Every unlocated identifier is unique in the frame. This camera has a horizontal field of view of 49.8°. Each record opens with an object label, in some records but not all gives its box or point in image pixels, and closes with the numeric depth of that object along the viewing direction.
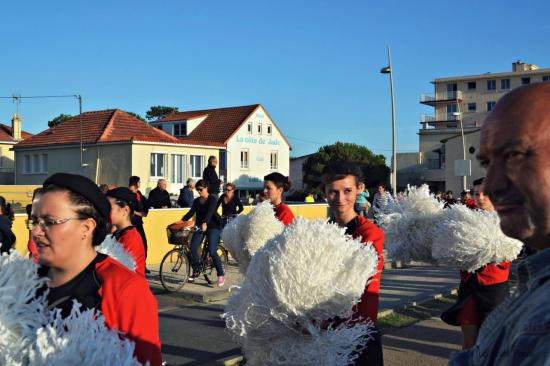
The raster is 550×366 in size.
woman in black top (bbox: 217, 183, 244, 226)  12.66
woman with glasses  2.29
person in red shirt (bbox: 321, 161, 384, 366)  3.01
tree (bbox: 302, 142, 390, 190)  62.44
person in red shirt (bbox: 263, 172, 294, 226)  6.73
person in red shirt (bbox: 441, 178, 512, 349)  5.01
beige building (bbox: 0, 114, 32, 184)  44.06
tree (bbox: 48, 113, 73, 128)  66.75
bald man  1.13
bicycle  10.22
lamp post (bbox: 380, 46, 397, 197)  25.33
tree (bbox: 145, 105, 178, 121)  82.41
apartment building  70.14
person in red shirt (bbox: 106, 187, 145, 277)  4.60
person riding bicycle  10.42
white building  45.41
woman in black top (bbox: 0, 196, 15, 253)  6.04
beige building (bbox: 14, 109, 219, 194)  35.50
